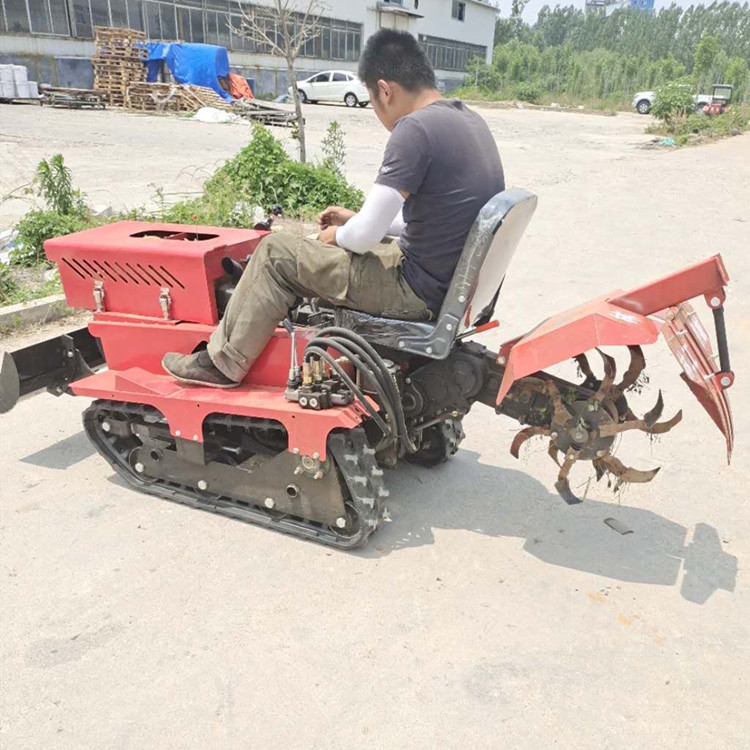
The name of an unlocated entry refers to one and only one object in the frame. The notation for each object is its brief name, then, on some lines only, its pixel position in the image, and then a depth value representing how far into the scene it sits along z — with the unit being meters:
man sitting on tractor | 2.63
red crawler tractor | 2.59
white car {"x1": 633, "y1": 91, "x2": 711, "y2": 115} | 36.44
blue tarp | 24.48
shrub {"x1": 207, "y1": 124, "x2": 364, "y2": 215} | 8.15
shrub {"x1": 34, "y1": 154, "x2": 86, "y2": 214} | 6.77
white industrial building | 24.81
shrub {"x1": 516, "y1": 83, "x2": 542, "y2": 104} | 40.34
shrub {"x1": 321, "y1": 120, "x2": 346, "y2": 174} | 9.09
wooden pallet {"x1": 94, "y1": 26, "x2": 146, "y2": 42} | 24.03
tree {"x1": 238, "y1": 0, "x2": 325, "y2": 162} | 8.34
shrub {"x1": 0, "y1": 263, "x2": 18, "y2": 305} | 5.53
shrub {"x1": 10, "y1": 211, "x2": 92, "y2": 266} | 6.31
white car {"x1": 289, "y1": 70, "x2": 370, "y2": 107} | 30.11
